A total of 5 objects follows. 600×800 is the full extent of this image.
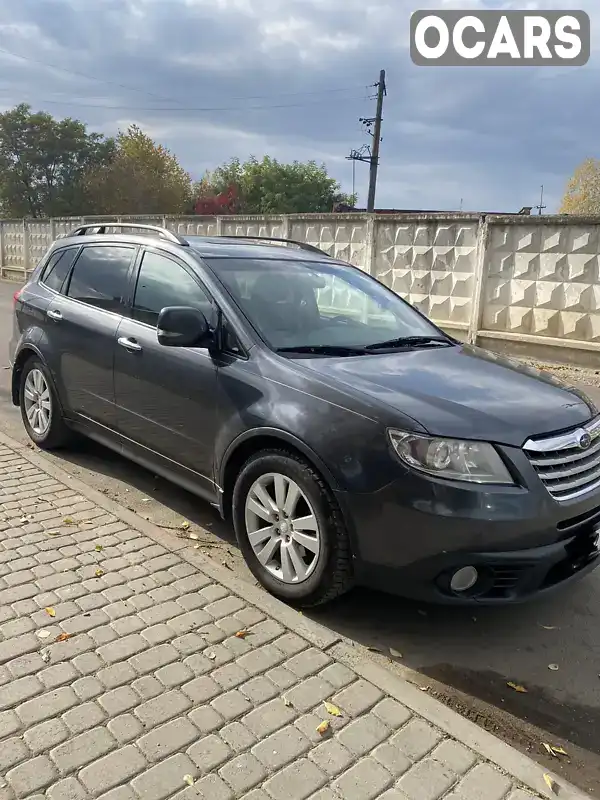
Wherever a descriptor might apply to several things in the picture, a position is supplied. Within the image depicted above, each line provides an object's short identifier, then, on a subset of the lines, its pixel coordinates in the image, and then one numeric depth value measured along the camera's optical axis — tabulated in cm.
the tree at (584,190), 5075
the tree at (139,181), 5112
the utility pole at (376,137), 3416
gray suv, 279
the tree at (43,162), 4900
